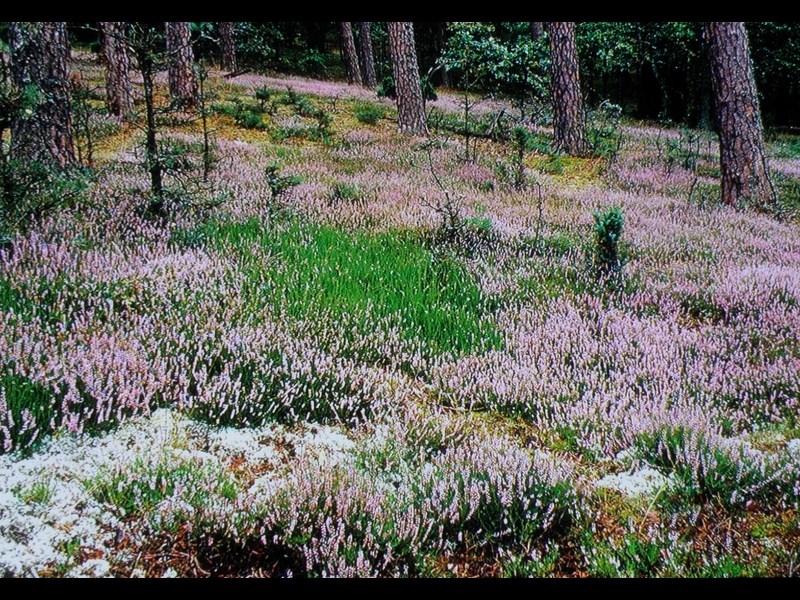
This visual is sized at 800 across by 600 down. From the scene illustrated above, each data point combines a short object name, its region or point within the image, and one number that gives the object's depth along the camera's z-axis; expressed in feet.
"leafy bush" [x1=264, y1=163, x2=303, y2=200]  22.80
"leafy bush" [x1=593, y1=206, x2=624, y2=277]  18.09
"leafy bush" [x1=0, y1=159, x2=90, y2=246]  15.65
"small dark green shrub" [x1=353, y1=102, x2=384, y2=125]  54.03
